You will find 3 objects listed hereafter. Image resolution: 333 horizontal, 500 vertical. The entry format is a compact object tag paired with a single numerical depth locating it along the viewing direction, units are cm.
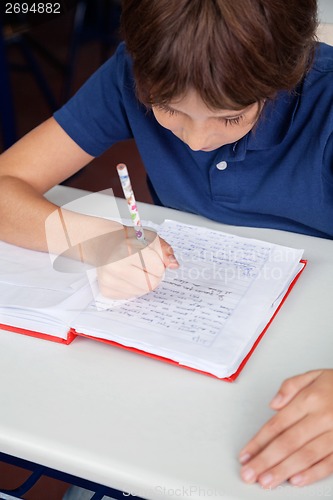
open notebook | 115
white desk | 104
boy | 107
